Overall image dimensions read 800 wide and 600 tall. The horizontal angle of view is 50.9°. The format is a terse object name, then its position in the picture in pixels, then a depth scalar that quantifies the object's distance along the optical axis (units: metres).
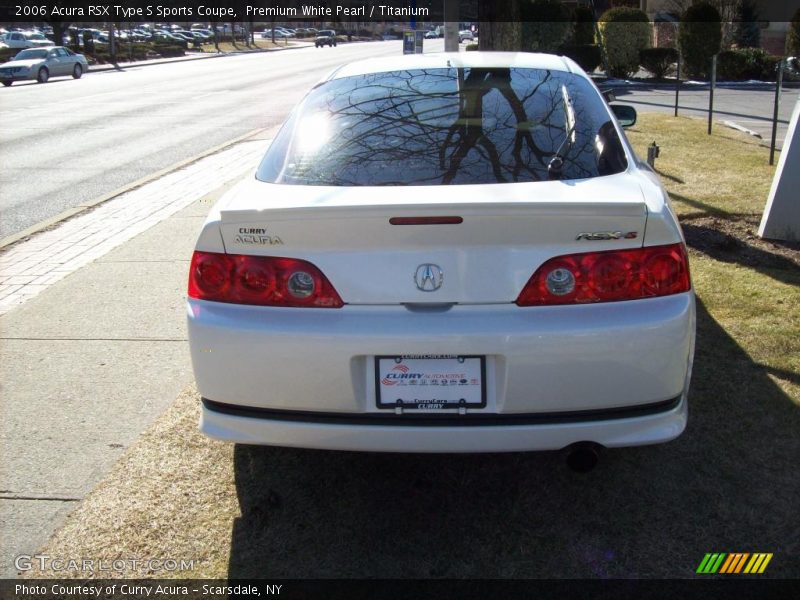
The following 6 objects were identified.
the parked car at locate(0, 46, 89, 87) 34.28
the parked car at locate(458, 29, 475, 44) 86.38
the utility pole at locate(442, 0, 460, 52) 14.58
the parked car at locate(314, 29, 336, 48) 83.94
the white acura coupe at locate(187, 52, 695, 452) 2.87
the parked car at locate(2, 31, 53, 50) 55.83
